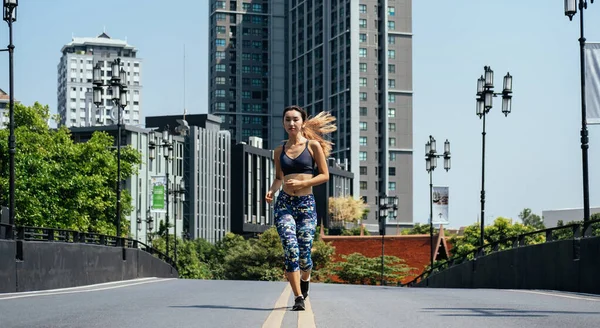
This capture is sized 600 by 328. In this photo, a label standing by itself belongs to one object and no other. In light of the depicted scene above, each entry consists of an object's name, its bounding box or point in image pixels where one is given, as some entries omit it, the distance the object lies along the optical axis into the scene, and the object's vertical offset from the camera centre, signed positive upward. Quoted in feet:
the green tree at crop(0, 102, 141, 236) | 221.05 +4.11
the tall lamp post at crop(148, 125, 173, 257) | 174.19 +8.56
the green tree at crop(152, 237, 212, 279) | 320.91 -21.41
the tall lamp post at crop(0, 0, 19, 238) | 84.58 +9.50
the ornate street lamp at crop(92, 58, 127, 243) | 119.85 +13.15
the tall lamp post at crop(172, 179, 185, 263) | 220.64 +1.09
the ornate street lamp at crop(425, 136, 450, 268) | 171.17 +6.78
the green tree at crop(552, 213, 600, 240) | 68.85 -2.62
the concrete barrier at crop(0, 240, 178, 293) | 67.67 -5.67
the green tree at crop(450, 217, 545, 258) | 279.28 -10.18
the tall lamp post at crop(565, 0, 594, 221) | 77.92 +4.53
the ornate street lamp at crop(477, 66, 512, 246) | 122.01 +12.63
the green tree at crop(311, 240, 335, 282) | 274.36 -17.51
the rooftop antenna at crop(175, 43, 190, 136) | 467.11 +30.91
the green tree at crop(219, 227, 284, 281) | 276.21 -17.75
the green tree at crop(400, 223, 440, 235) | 438.32 -15.06
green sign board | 211.82 -0.43
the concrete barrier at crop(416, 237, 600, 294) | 64.59 -5.56
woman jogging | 35.29 +0.18
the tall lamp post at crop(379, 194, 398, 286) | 220.23 -2.53
